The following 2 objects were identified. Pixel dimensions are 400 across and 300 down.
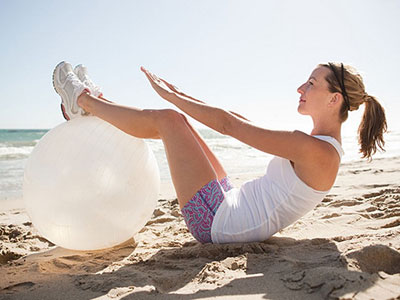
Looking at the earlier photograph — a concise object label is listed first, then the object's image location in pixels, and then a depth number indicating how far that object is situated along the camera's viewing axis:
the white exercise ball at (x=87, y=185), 2.48
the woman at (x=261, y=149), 2.37
